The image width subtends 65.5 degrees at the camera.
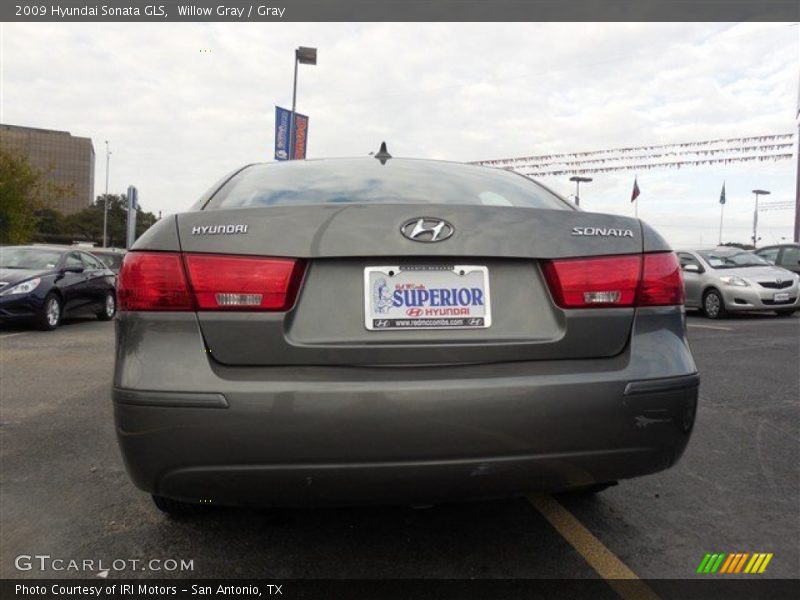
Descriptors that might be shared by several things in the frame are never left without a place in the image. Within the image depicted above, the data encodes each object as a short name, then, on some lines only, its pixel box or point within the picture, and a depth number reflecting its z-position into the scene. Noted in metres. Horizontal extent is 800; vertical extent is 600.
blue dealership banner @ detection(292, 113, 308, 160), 18.59
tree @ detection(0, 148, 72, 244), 28.69
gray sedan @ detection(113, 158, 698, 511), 1.83
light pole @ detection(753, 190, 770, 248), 62.00
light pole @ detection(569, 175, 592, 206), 43.00
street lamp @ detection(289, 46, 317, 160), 19.56
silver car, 11.38
